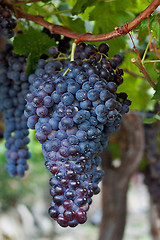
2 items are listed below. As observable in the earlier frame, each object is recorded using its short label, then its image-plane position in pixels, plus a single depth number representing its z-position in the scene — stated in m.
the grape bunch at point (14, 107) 0.80
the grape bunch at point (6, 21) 0.72
